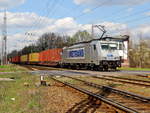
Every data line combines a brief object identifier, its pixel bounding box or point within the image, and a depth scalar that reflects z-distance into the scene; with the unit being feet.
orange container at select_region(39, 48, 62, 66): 140.97
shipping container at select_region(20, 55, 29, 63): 241.39
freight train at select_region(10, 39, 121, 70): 90.83
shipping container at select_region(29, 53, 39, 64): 196.81
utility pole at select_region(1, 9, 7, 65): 164.96
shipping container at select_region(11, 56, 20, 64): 306.10
